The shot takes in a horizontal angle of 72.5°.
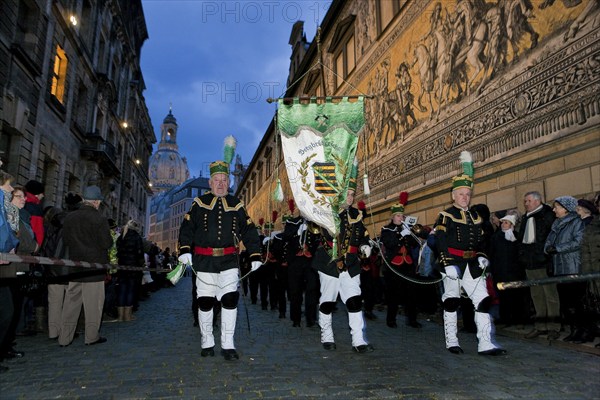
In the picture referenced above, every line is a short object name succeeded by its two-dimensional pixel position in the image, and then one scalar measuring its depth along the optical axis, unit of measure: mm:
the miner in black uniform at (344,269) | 4887
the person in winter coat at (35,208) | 5645
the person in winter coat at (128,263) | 7434
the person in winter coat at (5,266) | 3852
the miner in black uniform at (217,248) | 4523
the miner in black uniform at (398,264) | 6730
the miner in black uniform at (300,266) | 6430
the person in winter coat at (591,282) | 4527
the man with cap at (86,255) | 5246
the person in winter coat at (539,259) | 5281
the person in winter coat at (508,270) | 5848
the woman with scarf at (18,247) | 4121
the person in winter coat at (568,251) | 4809
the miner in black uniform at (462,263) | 4605
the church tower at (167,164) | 119062
